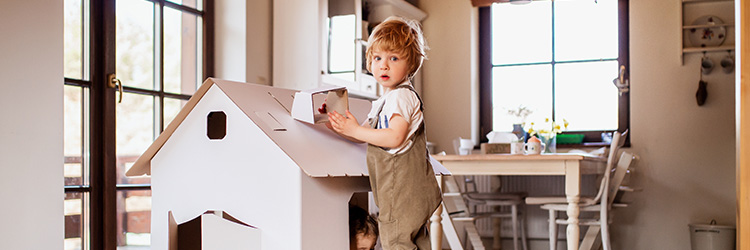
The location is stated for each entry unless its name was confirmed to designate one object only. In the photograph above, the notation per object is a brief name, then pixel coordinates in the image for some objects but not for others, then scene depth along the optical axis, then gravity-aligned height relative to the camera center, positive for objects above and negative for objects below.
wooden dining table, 3.66 -0.19
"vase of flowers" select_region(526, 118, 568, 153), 4.70 -0.04
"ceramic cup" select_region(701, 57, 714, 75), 5.12 +0.44
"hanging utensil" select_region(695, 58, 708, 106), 5.12 +0.26
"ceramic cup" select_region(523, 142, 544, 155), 4.15 -0.10
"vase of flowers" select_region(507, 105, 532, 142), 4.82 +0.10
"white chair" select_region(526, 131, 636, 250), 4.19 -0.42
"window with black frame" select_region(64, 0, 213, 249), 2.86 +0.12
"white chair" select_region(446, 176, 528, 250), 5.07 -0.50
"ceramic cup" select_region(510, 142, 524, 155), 4.17 -0.10
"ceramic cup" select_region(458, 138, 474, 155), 4.63 -0.10
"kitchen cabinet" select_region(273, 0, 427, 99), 3.94 +0.47
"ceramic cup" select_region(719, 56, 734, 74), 5.07 +0.44
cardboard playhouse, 1.54 -0.08
